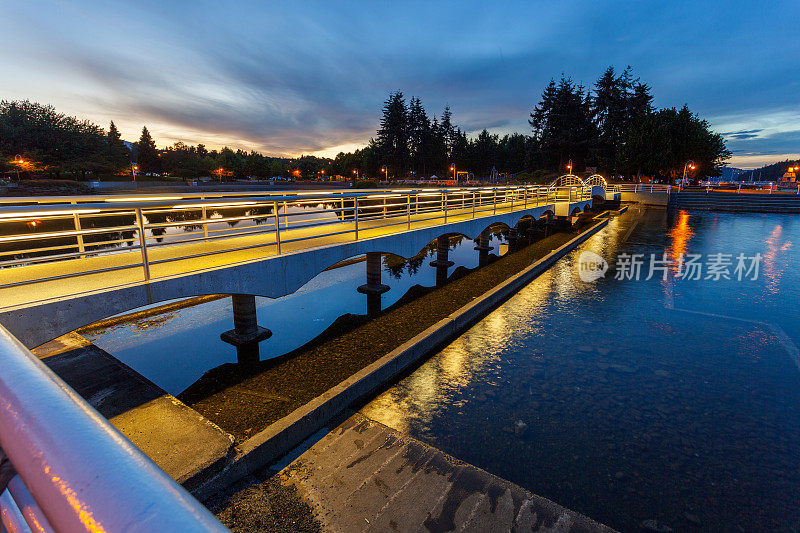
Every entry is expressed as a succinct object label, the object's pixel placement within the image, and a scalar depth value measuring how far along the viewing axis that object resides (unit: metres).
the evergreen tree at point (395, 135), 98.81
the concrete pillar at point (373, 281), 12.55
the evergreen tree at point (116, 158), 73.47
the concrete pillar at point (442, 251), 16.42
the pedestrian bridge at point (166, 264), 4.90
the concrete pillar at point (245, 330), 8.36
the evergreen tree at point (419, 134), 102.19
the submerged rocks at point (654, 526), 3.75
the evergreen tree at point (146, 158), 113.69
